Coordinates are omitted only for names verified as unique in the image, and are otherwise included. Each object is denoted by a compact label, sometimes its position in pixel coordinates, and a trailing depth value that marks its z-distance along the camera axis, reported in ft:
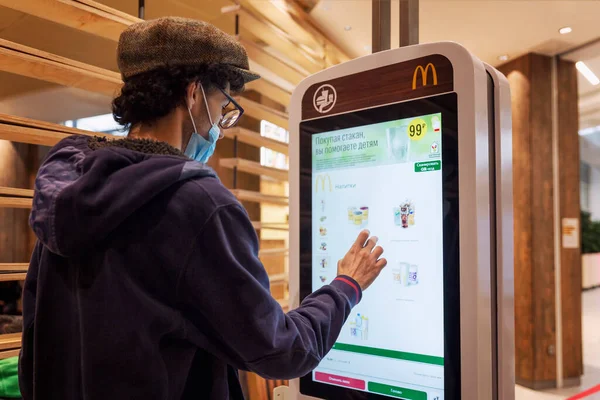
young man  2.89
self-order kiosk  3.85
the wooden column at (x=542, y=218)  17.94
